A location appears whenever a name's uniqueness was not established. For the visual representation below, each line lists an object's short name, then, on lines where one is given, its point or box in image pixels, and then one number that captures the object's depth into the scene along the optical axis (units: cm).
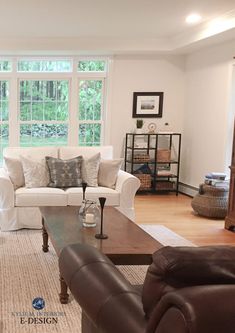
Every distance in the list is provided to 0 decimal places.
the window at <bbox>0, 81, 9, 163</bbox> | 690
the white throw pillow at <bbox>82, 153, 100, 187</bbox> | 491
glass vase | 321
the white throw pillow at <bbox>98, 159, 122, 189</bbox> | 494
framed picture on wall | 713
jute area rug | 255
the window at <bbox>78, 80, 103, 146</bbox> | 715
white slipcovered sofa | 448
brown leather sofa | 91
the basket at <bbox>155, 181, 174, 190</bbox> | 716
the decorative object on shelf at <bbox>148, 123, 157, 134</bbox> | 716
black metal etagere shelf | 700
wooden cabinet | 489
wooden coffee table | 266
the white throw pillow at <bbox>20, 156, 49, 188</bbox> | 470
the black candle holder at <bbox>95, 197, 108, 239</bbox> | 295
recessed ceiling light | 498
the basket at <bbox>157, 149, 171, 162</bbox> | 710
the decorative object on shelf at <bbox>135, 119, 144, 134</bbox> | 701
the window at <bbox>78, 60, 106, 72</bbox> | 708
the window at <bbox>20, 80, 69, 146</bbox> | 701
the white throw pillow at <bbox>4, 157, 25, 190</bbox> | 473
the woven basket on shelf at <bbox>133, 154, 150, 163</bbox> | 697
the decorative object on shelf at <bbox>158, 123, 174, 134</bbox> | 729
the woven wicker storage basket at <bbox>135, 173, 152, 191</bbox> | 696
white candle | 321
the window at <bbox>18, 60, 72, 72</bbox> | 691
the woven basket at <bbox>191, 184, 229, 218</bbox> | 540
